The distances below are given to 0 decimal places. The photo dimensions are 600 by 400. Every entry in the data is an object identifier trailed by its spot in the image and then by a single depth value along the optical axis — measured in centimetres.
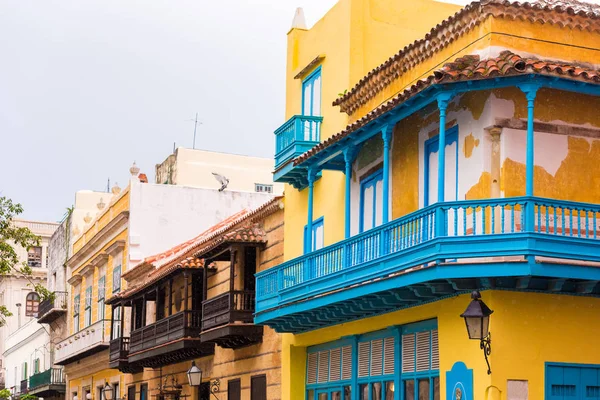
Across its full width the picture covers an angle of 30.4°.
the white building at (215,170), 3650
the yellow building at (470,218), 1316
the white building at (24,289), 6200
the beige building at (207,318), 2222
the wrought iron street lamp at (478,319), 1293
